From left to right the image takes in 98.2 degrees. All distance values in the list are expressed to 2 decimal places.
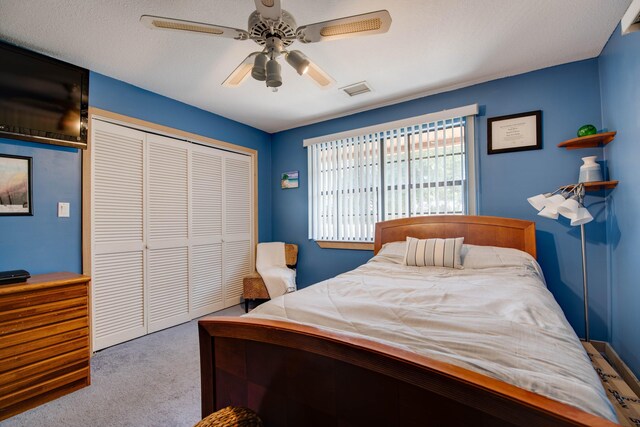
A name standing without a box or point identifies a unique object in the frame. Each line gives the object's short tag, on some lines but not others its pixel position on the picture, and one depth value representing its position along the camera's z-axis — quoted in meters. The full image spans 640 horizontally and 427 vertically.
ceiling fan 1.38
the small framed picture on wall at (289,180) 4.09
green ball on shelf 2.21
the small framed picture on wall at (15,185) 2.02
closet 2.54
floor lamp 2.05
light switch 2.28
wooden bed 0.64
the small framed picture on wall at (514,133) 2.56
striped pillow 2.31
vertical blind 2.88
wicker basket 0.96
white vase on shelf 2.16
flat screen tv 2.01
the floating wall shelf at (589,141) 2.10
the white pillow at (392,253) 2.61
